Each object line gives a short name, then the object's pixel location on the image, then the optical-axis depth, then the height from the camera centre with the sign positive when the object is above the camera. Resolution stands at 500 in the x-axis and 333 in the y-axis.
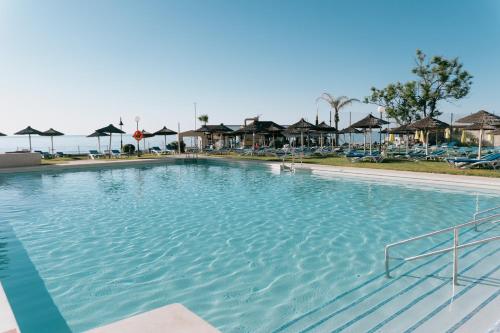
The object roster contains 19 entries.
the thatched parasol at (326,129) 21.48 +1.08
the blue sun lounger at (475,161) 12.60 -0.76
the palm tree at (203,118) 49.39 +4.37
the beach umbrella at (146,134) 28.81 +1.25
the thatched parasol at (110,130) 23.68 +1.38
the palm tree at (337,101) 34.53 +4.52
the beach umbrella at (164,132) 27.53 +1.34
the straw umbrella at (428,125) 16.27 +0.91
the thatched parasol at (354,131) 26.86 +1.07
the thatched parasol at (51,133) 24.40 +1.29
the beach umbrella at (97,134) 25.38 +1.18
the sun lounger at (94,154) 23.41 -0.34
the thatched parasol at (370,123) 18.17 +1.18
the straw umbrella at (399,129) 19.78 +0.89
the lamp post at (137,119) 23.64 +2.12
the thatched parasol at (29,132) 23.59 +1.36
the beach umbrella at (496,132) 18.79 +0.53
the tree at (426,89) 29.68 +5.04
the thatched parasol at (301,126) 19.63 +1.14
